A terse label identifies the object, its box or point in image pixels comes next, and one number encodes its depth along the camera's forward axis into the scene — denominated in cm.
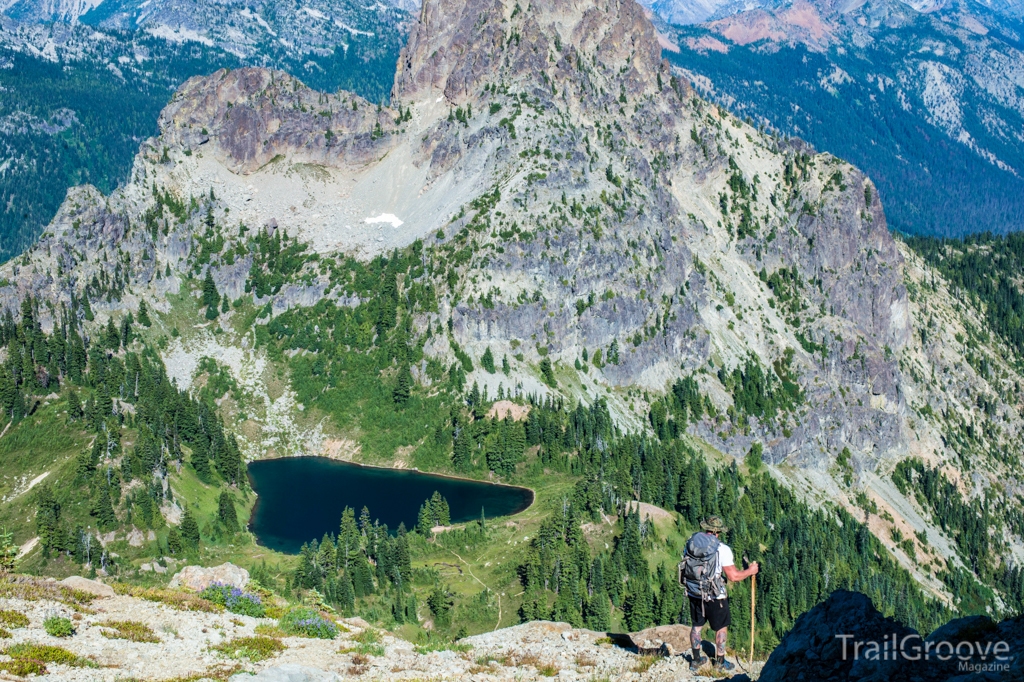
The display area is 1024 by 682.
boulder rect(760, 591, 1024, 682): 2541
